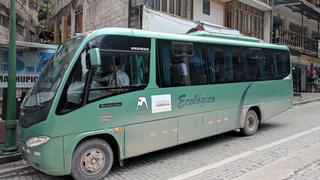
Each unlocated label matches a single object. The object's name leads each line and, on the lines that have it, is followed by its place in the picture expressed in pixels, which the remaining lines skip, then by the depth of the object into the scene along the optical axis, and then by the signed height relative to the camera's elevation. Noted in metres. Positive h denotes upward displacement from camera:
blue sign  8.24 +0.45
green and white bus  5.13 -0.32
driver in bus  5.66 +0.06
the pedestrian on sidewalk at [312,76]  26.29 +0.45
